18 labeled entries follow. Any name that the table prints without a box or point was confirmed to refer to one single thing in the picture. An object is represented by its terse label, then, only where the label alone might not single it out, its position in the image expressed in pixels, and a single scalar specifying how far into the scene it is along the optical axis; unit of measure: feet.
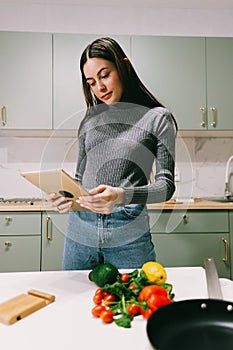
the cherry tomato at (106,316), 2.27
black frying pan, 1.73
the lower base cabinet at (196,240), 7.37
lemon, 2.76
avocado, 2.91
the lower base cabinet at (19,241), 7.09
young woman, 4.16
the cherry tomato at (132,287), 2.68
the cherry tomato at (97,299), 2.58
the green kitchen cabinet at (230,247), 7.43
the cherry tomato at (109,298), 2.55
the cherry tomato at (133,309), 2.36
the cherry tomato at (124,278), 2.91
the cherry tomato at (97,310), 2.36
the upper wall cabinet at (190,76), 8.05
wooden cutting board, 2.30
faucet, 8.85
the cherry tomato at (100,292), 2.66
